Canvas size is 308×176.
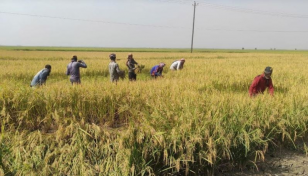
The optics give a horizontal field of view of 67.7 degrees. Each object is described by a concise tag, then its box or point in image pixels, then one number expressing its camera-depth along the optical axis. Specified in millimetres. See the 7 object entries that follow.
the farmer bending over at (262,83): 5172
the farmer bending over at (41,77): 6473
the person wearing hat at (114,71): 7042
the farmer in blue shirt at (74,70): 7230
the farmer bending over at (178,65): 10391
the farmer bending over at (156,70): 8680
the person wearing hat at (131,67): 8084
